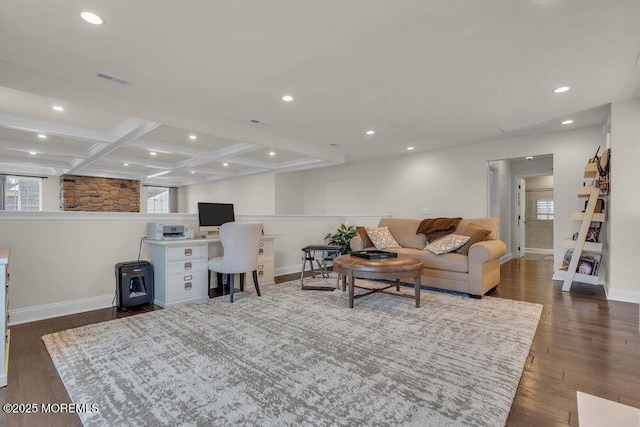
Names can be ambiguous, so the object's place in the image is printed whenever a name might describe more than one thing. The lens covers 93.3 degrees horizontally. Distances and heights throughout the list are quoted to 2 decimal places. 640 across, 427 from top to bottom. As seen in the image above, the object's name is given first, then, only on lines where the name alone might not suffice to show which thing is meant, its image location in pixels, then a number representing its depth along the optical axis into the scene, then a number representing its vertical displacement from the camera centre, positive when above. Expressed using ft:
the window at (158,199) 36.47 +1.61
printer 11.82 -0.78
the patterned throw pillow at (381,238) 15.53 -1.36
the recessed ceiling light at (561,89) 10.62 +4.38
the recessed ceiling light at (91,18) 6.73 +4.41
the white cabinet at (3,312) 5.93 -2.01
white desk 11.33 -2.27
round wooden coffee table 10.49 -2.03
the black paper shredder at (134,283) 11.06 -2.69
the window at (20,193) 26.35 +1.74
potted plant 20.58 -1.74
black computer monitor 13.60 -0.19
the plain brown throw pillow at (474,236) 13.17 -1.07
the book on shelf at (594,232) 13.93 -0.94
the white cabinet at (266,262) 14.85 -2.48
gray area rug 5.21 -3.46
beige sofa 12.08 -2.20
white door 24.56 -0.36
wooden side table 13.70 -2.24
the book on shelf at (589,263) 13.82 -2.39
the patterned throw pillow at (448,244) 13.30 -1.43
